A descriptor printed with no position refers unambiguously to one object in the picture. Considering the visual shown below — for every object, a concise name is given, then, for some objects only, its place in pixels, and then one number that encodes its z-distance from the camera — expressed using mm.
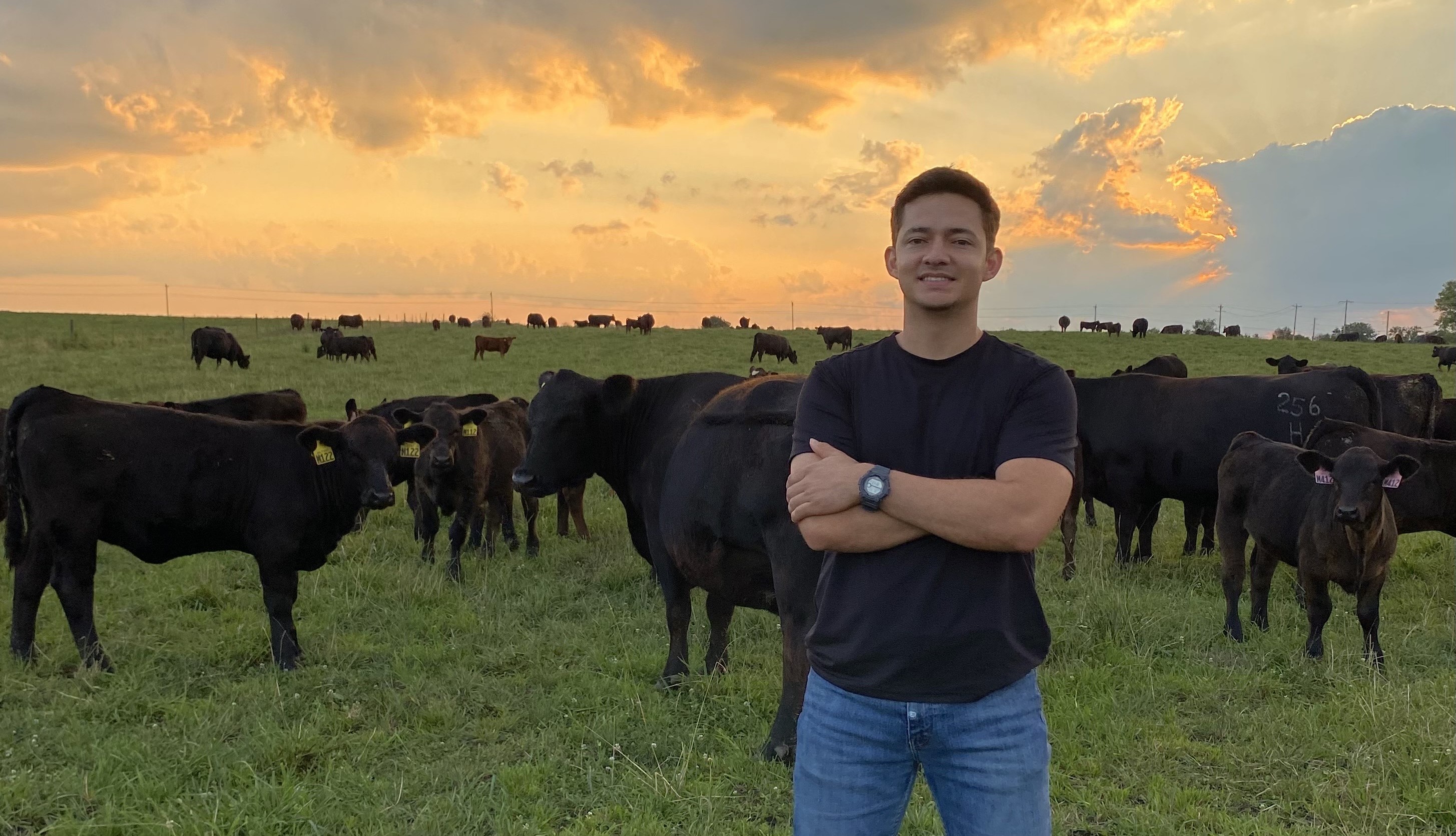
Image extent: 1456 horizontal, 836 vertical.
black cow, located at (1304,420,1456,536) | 8086
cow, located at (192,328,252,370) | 31250
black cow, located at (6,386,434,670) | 6219
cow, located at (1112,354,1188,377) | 16094
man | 2148
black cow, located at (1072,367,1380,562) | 9812
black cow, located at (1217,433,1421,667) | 6203
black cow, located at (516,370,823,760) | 4504
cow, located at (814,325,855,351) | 48562
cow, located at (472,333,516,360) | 39469
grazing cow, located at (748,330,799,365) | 42625
